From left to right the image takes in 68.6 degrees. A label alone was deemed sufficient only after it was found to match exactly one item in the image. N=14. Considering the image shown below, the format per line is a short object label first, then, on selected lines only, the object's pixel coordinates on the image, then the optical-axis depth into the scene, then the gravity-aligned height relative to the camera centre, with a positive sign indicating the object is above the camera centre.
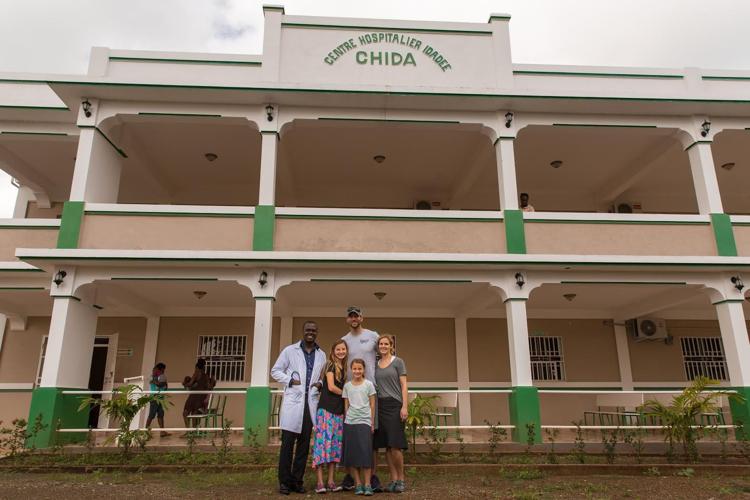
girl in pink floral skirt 5.88 -0.10
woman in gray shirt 5.96 -0.01
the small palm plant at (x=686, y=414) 8.27 -0.10
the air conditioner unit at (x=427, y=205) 14.41 +5.16
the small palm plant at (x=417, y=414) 7.96 -0.08
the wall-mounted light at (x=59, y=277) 9.74 +2.28
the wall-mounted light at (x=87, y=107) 10.38 +5.51
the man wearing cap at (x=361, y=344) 6.20 +0.72
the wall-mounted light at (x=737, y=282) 10.43 +2.27
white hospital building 10.08 +3.39
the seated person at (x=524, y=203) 11.24 +4.19
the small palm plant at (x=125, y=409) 8.05 +0.02
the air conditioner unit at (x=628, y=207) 14.33 +5.06
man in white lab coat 5.97 +0.09
